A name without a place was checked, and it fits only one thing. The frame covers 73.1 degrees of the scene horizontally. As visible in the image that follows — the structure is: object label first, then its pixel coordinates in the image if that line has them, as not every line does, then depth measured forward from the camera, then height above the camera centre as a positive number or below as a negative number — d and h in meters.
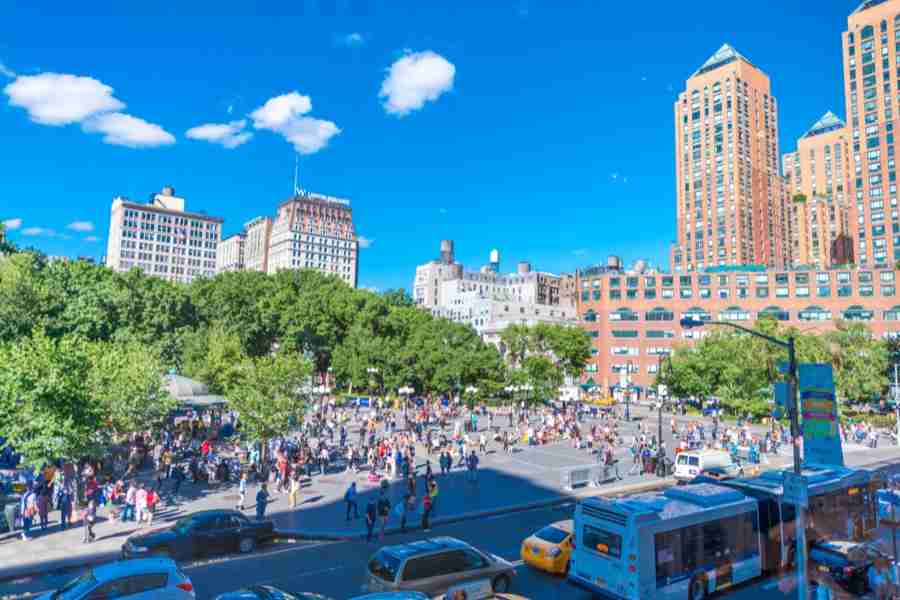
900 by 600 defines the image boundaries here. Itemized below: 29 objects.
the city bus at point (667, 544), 13.57 -4.15
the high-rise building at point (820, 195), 152.25 +44.75
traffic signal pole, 12.66 -1.56
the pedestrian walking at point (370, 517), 20.41 -5.14
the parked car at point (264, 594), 11.63 -4.51
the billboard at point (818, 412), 21.78 -1.56
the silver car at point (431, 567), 13.11 -4.53
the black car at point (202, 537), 17.56 -5.26
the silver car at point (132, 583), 11.88 -4.45
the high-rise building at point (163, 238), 178.38 +37.59
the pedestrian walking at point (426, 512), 22.44 -5.45
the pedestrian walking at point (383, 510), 20.89 -5.00
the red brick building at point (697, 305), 88.06 +10.03
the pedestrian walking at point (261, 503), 22.06 -5.10
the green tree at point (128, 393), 25.78 -1.39
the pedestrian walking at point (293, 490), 24.72 -5.18
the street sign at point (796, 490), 13.15 -2.62
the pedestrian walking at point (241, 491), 24.31 -5.17
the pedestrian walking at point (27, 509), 20.47 -5.08
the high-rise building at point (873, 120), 122.25 +51.43
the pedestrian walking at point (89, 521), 20.03 -5.31
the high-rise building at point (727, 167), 133.62 +45.24
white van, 31.53 -4.95
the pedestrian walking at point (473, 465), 29.72 -4.97
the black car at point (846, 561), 15.51 -5.11
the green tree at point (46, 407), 21.05 -1.68
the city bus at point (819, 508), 16.23 -3.98
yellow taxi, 16.47 -5.02
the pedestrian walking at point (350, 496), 23.01 -5.00
